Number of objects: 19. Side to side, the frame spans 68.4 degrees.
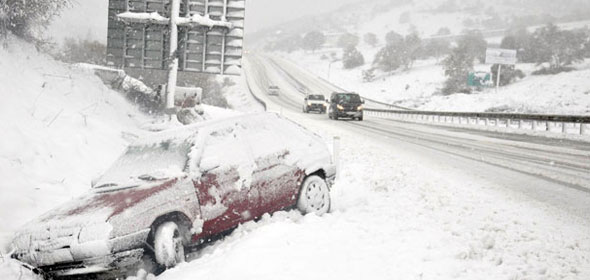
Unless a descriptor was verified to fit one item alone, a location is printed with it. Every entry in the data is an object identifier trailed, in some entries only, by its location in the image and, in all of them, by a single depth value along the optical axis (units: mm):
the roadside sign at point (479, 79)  51594
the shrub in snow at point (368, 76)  78500
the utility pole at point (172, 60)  17859
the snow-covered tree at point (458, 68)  56656
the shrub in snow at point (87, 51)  29062
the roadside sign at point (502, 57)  52791
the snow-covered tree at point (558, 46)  56219
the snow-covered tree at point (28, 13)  12336
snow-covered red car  4711
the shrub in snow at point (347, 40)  138750
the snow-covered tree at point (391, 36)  126712
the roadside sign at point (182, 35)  18219
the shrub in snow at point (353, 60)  95000
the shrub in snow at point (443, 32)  138750
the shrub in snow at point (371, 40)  136375
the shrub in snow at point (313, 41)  136250
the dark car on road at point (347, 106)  27953
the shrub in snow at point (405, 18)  171000
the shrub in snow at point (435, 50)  86938
